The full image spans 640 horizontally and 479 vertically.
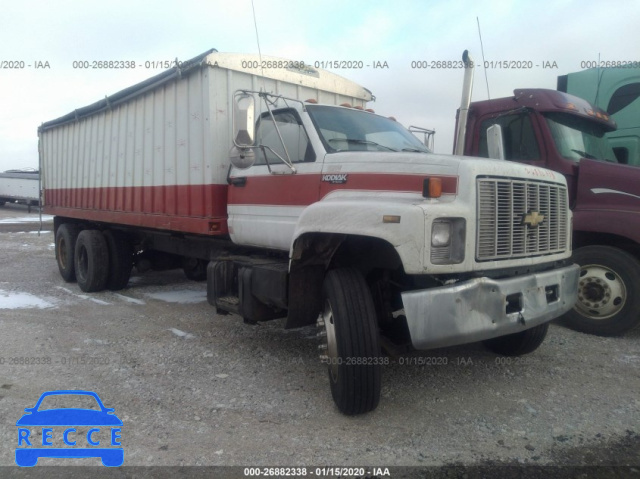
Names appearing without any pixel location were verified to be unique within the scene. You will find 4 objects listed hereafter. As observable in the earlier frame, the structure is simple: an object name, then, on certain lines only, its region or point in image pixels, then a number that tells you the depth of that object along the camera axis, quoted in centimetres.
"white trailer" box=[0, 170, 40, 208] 2902
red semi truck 512
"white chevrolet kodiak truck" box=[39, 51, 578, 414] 328
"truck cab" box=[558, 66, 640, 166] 658
